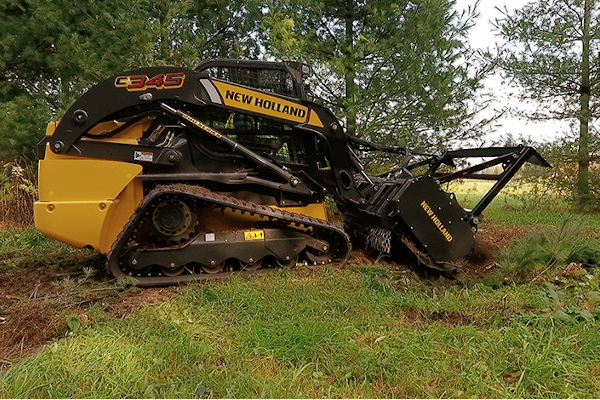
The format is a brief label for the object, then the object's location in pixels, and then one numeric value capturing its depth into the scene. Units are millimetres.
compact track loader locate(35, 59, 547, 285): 4070
